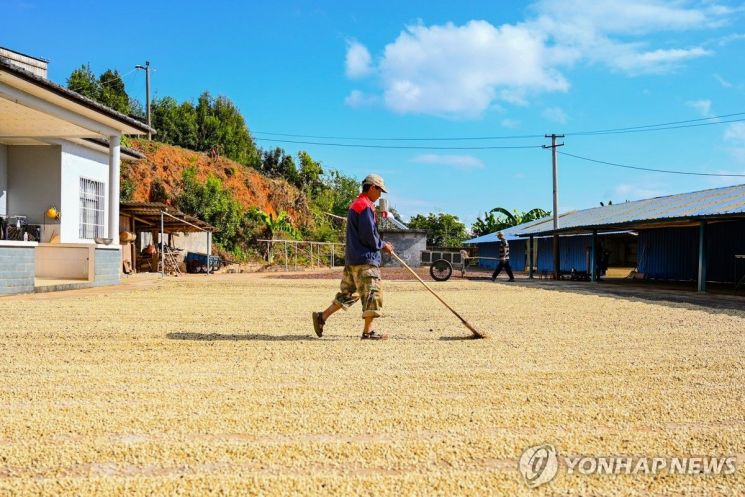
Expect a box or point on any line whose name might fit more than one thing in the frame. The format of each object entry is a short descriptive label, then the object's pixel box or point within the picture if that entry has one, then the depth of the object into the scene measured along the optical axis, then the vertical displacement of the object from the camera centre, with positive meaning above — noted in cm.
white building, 1109 +165
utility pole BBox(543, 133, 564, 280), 2241 +236
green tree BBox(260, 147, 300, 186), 4116 +648
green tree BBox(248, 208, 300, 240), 2995 +167
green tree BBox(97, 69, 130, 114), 3212 +964
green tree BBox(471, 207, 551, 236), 3912 +255
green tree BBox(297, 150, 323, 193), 4181 +618
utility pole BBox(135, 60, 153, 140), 3047 +921
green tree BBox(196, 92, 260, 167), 3797 +850
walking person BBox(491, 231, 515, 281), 1677 -1
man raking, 543 -8
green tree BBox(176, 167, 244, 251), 2627 +227
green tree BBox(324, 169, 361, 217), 4655 +573
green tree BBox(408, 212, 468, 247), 4434 +216
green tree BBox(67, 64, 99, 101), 3144 +961
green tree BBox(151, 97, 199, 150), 3644 +837
